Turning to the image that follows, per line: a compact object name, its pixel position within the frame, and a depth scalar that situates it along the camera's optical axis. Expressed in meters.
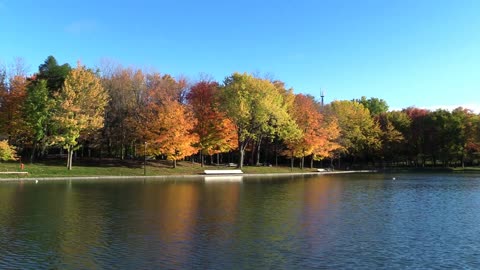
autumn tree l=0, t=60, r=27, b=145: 55.56
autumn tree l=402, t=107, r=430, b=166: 94.88
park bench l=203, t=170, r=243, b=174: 59.29
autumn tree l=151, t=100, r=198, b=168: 57.53
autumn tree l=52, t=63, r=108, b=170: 52.56
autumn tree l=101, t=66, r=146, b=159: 62.31
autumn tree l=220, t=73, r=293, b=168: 65.56
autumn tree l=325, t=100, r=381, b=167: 87.88
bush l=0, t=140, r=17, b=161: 47.09
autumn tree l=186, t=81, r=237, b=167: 65.06
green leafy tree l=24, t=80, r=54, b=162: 54.62
